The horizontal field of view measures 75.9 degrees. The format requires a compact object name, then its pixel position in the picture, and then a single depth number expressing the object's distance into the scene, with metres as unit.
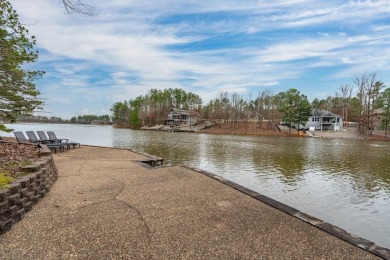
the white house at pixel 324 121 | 60.19
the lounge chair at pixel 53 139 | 14.22
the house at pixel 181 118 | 75.75
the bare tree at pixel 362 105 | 51.99
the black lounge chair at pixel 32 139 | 12.64
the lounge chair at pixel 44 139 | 13.79
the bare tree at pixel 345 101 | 67.50
